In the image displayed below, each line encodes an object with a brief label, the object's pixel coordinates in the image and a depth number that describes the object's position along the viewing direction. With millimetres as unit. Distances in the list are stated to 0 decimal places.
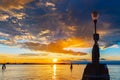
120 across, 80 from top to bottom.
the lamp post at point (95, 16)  5631
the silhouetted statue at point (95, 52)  5454
